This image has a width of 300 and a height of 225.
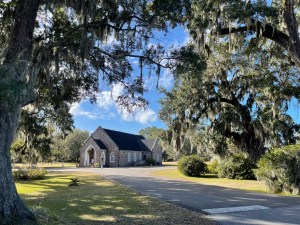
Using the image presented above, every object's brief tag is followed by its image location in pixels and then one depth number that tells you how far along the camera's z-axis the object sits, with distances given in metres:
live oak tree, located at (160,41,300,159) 13.40
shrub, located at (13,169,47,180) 16.27
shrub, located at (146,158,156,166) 38.44
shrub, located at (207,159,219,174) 19.84
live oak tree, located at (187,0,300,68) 9.21
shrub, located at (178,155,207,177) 18.51
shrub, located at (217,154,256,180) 15.89
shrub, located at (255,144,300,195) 9.83
